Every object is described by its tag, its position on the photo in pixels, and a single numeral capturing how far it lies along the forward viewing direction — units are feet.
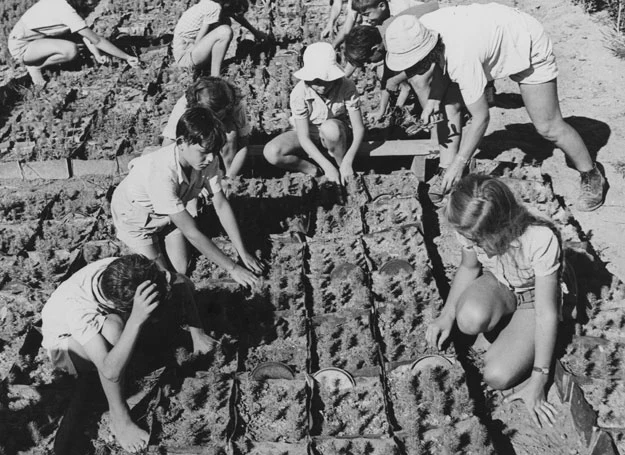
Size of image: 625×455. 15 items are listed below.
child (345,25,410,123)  13.58
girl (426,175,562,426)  9.18
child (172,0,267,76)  18.70
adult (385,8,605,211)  12.07
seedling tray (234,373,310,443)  9.82
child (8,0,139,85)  19.92
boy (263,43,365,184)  13.91
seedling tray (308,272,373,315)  11.89
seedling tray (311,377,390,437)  9.81
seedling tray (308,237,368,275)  12.78
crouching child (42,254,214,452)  9.00
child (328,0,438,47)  14.79
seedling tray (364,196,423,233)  13.75
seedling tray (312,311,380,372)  10.86
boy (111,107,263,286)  10.57
